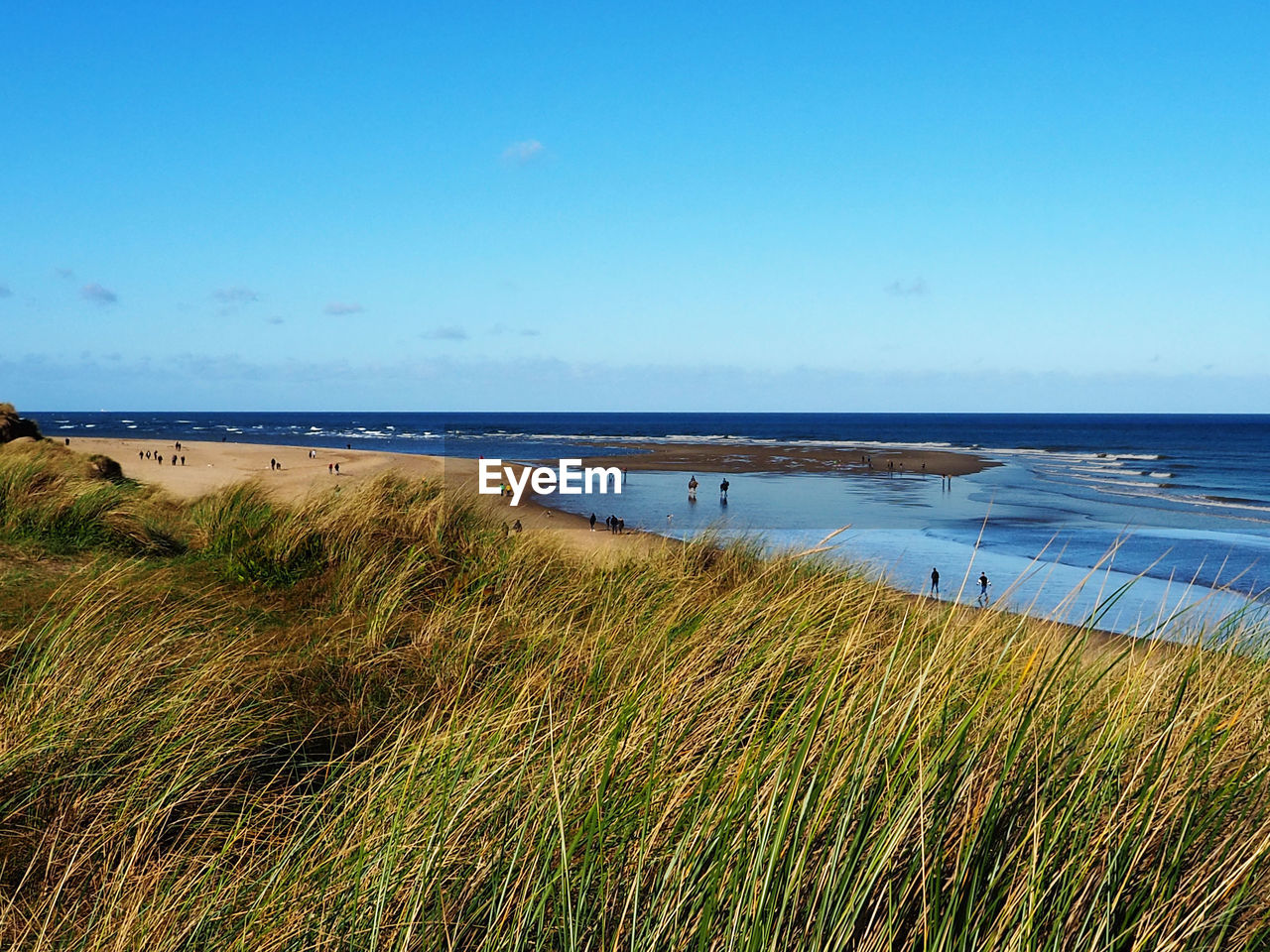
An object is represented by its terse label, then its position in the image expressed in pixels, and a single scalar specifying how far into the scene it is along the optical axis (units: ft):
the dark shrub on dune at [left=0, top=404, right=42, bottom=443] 55.52
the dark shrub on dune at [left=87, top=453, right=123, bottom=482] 46.24
